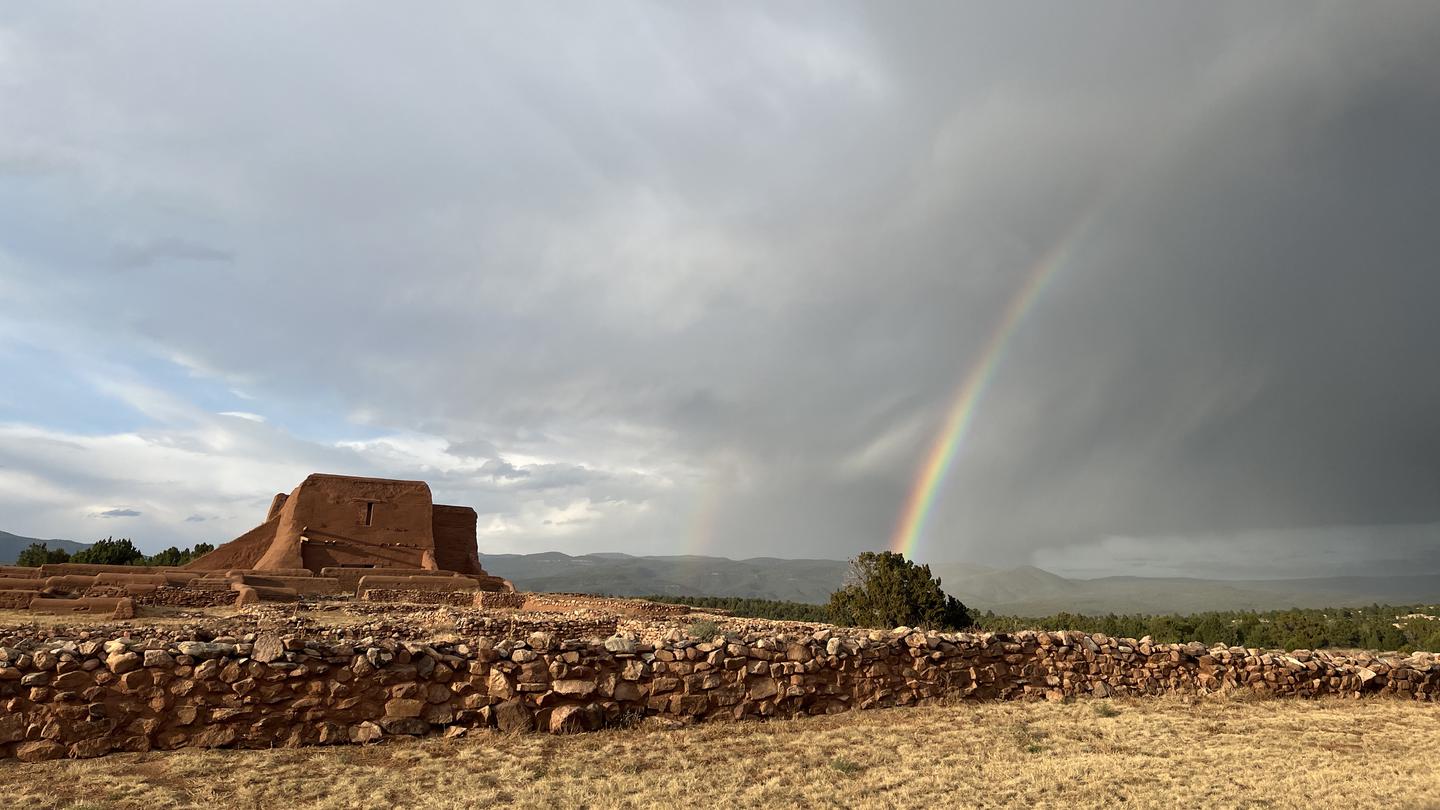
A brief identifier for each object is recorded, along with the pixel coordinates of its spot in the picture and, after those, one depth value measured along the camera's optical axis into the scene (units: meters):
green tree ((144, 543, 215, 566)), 59.03
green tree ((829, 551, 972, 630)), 33.53
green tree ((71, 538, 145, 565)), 54.27
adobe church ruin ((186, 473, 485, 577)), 39.56
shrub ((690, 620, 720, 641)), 12.20
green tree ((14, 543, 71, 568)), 51.28
